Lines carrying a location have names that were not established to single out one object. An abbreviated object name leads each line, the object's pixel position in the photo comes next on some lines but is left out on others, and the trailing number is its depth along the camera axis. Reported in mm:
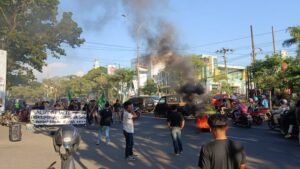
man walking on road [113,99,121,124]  17570
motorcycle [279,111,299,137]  9867
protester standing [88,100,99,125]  16282
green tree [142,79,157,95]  37682
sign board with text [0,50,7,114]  16007
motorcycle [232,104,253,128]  13209
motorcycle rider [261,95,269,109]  14982
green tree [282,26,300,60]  17153
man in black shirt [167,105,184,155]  7608
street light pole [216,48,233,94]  37843
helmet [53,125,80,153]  3294
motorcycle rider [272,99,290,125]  11296
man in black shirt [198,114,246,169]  2694
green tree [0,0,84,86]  21878
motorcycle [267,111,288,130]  11685
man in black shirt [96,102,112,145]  9450
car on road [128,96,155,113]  25573
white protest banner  14339
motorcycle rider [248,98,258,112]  14001
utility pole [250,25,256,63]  25742
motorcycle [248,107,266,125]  13892
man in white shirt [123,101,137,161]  7301
